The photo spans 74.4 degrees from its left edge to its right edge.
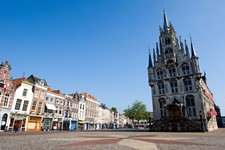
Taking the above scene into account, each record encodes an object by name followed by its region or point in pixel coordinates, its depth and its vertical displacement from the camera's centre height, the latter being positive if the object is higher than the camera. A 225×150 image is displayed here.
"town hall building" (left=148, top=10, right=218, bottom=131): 31.38 +5.40
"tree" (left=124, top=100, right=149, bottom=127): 60.31 +0.15
